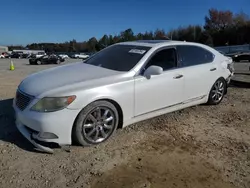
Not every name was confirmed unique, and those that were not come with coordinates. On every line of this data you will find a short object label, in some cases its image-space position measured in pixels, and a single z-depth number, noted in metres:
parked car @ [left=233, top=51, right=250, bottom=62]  17.80
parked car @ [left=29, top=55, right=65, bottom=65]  21.48
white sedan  2.44
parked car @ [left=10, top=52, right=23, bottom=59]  47.54
